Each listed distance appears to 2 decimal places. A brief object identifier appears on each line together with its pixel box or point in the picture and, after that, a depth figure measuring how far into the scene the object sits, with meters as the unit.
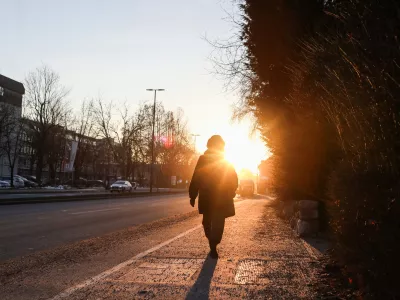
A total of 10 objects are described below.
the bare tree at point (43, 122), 62.44
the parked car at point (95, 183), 77.44
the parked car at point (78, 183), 70.12
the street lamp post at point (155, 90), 58.56
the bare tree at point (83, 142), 71.12
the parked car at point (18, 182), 61.33
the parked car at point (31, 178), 75.25
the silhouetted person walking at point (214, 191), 7.05
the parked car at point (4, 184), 59.00
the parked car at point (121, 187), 48.88
